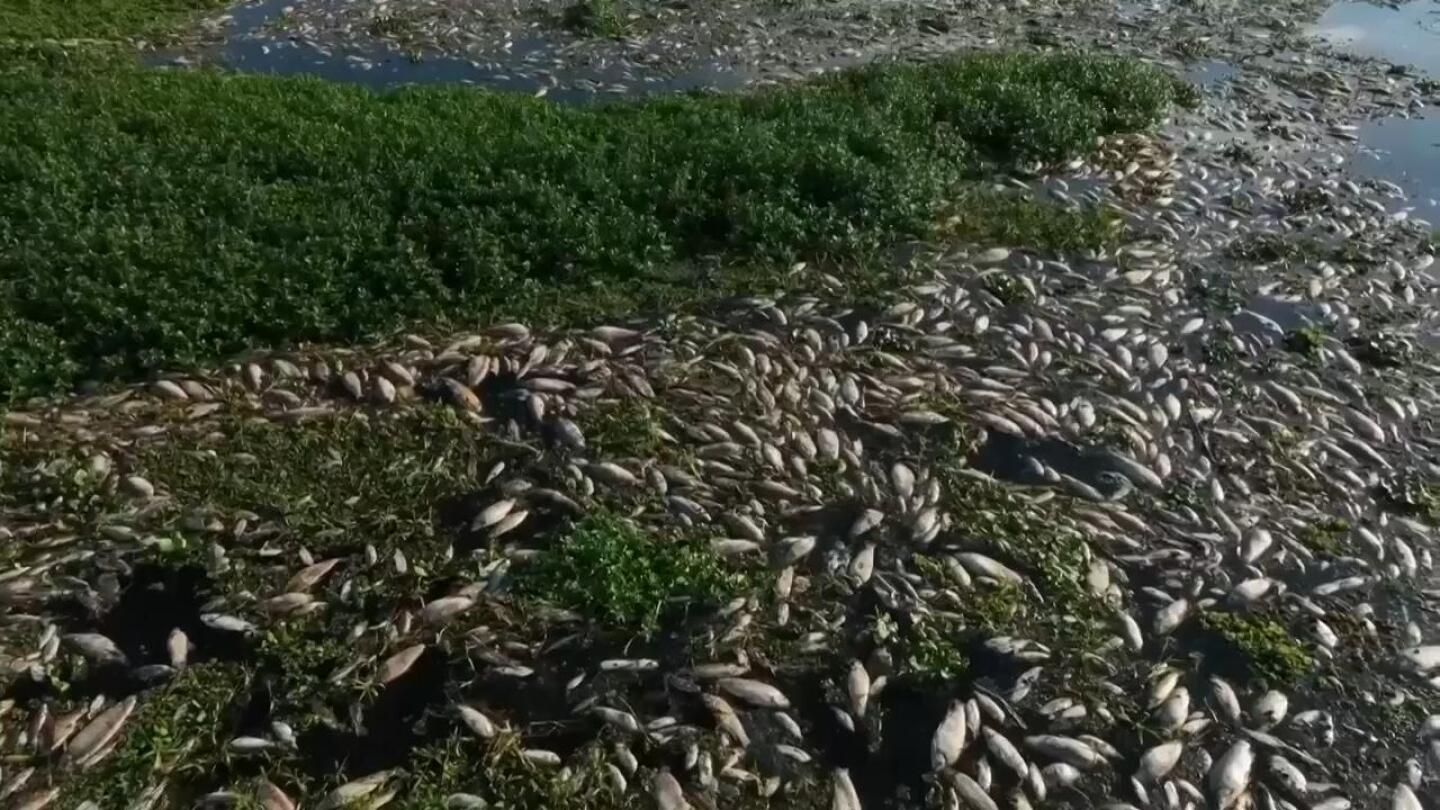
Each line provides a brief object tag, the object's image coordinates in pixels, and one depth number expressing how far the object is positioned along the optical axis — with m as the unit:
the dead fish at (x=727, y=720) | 4.38
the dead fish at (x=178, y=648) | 4.52
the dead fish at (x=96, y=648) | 4.53
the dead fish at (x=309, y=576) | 4.82
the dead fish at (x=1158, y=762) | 4.37
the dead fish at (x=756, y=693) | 4.51
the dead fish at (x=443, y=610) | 4.73
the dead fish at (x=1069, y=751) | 4.39
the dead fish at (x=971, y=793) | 4.18
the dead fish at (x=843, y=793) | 4.19
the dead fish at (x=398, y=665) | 4.51
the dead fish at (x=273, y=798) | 4.02
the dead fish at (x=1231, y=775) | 4.30
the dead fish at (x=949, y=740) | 4.34
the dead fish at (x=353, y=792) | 4.04
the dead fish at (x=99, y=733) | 4.15
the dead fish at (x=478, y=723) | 4.32
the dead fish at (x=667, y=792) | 4.12
